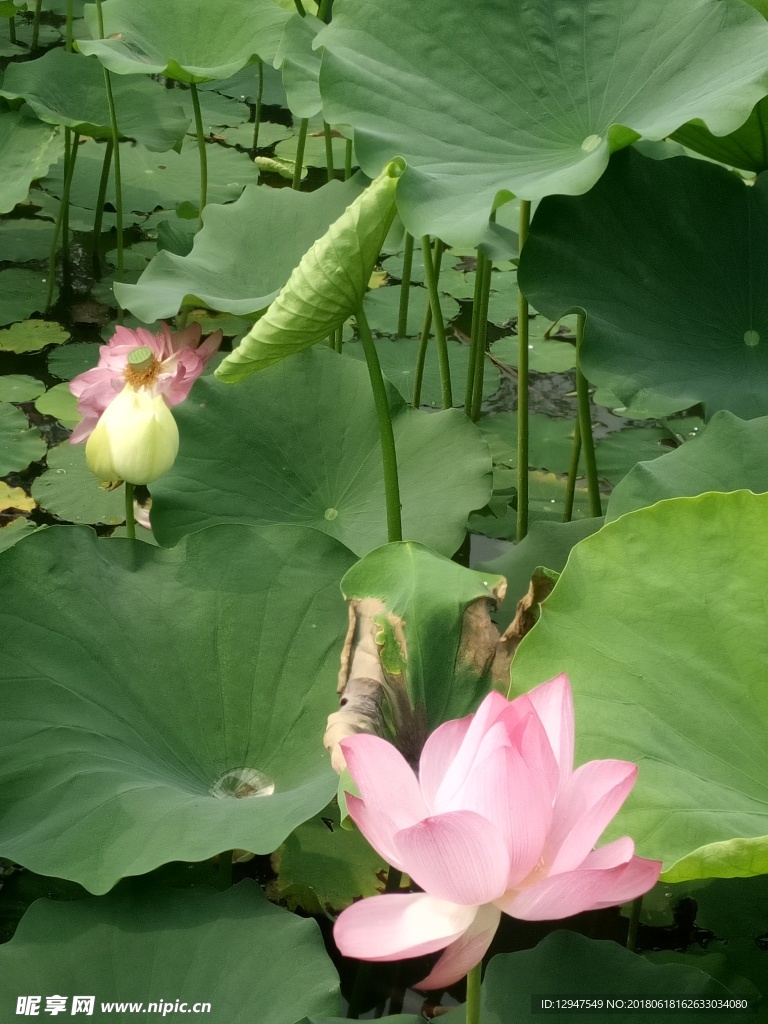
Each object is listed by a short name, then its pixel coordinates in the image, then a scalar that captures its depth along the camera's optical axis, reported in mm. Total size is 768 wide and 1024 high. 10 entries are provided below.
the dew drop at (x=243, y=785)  998
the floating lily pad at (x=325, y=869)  1162
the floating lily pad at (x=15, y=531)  1637
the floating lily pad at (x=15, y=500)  1799
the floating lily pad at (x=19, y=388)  2074
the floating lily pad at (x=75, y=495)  1788
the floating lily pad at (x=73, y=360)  2152
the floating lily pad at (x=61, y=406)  2012
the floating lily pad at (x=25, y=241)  2576
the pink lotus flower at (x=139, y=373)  1282
